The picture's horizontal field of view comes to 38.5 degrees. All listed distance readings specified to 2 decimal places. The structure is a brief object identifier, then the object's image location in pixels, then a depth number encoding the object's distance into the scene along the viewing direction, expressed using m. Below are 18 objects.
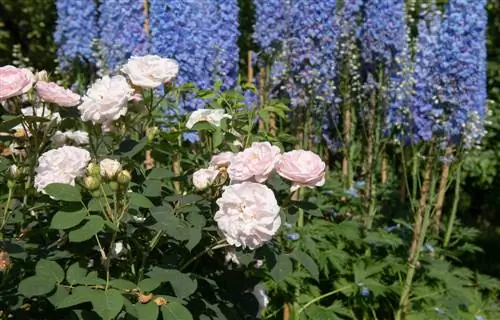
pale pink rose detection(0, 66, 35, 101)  1.67
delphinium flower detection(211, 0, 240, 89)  3.65
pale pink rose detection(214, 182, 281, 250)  1.50
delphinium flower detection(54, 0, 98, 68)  4.82
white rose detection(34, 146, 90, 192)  1.67
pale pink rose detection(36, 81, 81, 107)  1.74
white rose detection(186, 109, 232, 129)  1.95
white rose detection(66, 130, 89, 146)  2.11
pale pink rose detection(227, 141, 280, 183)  1.59
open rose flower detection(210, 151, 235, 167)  1.76
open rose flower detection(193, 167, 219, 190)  1.72
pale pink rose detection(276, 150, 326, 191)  1.60
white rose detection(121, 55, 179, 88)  1.75
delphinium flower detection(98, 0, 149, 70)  4.06
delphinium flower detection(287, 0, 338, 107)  3.78
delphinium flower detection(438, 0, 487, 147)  3.34
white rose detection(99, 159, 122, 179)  1.55
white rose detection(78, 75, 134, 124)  1.69
